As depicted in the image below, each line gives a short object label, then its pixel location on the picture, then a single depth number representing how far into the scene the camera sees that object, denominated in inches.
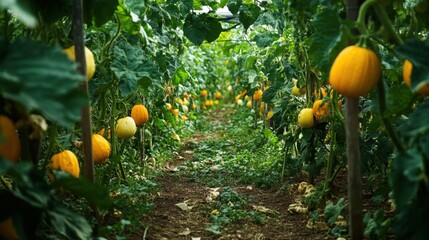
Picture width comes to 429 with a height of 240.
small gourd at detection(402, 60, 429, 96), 76.0
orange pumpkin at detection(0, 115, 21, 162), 65.8
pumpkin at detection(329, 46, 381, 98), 78.5
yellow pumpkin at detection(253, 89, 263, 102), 329.4
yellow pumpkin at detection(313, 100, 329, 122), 145.9
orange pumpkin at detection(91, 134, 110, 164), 124.3
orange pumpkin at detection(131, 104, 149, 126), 178.5
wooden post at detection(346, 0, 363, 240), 89.4
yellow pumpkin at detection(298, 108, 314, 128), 154.9
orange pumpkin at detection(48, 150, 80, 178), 99.8
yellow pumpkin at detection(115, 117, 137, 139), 159.9
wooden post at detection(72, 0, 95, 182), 89.6
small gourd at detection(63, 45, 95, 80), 92.6
